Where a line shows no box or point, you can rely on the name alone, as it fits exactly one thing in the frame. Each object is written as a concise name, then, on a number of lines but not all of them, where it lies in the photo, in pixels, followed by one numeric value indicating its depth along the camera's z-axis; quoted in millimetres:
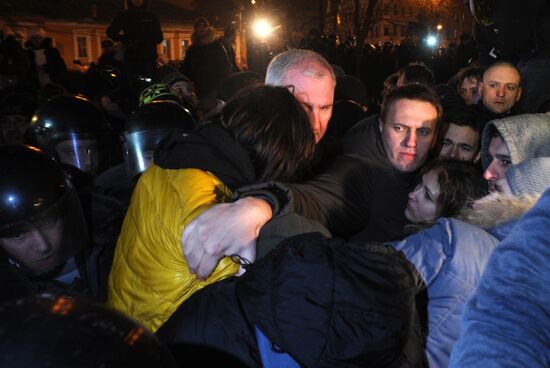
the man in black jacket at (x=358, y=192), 1482
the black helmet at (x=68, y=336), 844
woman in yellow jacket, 1660
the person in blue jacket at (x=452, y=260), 1482
